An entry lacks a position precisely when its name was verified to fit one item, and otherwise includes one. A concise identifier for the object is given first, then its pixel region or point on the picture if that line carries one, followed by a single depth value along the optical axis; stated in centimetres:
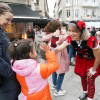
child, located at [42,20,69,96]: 212
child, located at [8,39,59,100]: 124
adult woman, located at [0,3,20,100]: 129
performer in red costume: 170
